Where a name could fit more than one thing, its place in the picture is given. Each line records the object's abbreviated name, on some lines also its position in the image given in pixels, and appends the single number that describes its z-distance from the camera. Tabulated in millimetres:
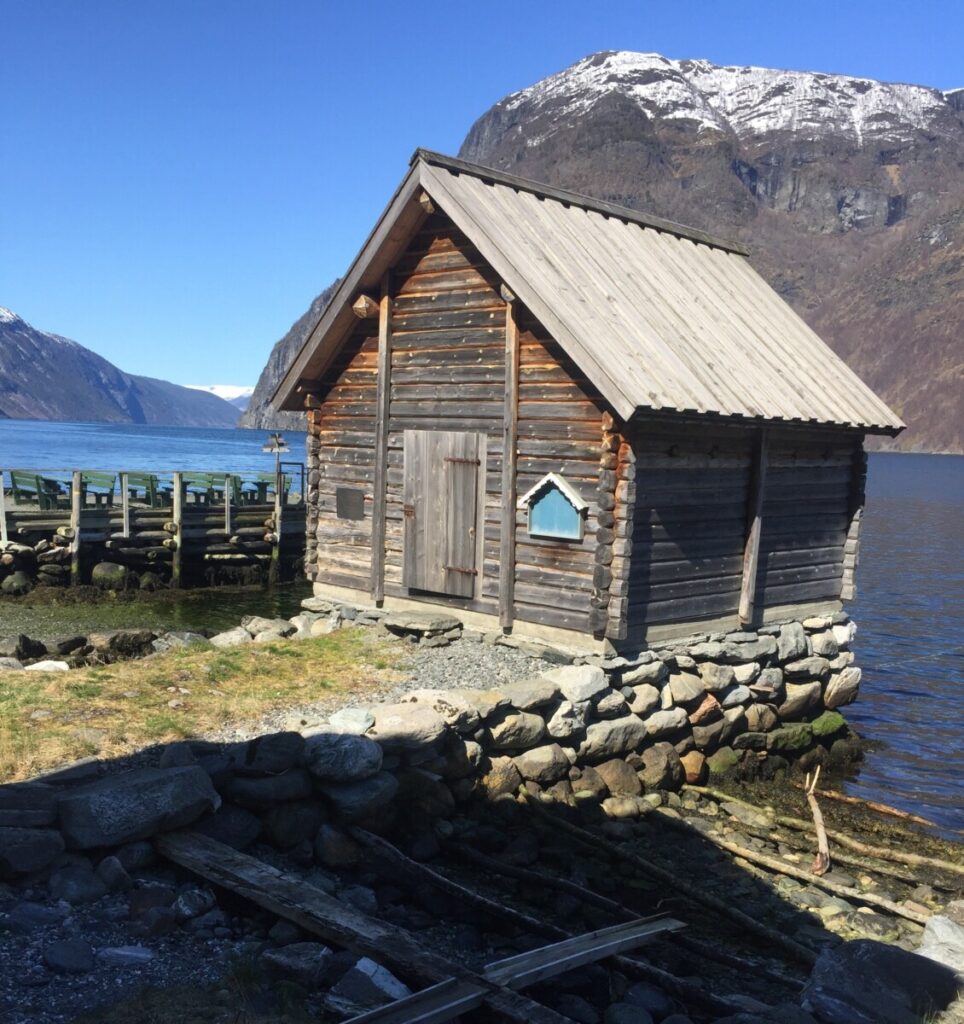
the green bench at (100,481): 31719
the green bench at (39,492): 32031
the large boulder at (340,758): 9719
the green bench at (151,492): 34031
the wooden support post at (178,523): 30406
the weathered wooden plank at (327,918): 6879
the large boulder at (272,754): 9539
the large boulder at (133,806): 8180
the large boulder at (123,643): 17438
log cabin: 13648
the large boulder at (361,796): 9719
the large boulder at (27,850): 7754
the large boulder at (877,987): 6516
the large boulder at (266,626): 16750
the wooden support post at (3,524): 28562
